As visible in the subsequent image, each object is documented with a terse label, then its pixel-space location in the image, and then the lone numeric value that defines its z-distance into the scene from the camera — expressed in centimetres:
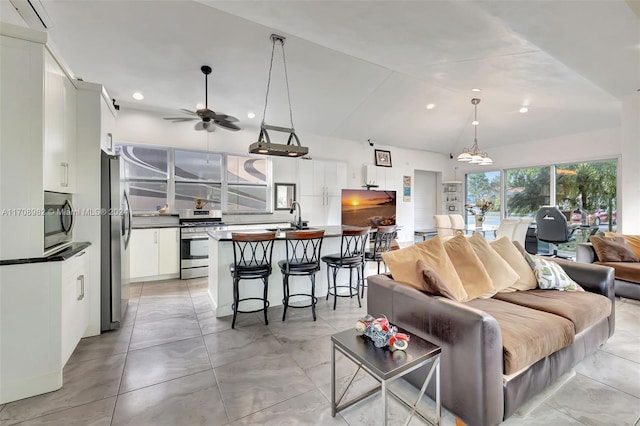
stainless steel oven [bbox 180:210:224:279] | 499
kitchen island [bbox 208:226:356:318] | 336
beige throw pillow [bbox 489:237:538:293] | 268
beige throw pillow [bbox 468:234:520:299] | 255
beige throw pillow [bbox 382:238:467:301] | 224
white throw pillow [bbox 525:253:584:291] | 264
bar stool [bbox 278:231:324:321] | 317
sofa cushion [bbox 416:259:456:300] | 197
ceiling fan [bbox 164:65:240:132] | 379
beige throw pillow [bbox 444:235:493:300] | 243
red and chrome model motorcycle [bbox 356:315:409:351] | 161
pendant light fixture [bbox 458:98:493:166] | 536
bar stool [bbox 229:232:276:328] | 298
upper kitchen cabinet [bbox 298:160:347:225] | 648
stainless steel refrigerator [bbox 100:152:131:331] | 295
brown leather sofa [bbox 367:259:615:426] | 155
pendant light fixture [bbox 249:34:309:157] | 346
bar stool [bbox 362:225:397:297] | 408
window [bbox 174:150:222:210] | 559
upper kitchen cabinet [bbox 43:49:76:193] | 215
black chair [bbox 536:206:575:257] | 540
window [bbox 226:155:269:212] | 600
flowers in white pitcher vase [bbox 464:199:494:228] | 617
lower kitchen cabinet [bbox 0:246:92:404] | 192
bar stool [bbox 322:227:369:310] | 361
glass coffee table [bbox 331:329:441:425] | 143
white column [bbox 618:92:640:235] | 429
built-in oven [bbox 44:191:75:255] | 231
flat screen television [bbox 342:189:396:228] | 721
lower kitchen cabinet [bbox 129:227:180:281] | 473
